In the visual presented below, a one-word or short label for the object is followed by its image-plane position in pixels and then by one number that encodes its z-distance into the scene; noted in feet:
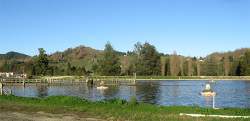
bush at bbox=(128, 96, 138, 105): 65.18
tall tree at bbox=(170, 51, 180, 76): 398.45
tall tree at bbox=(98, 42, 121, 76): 362.45
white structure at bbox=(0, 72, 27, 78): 361.34
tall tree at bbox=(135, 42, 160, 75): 378.79
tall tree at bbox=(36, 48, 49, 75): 365.41
